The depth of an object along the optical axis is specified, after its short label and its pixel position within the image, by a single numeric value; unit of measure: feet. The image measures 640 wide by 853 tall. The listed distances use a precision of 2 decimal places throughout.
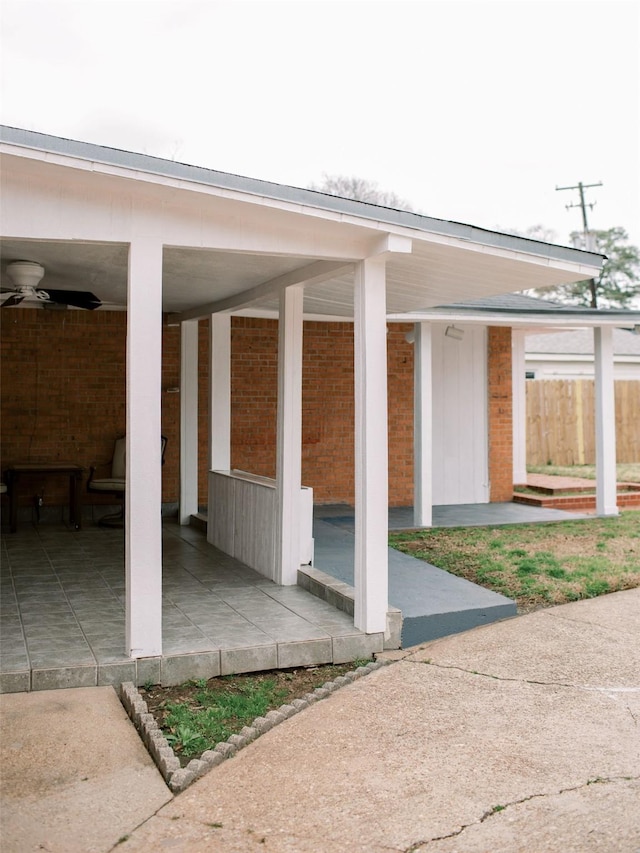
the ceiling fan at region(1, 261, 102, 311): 18.72
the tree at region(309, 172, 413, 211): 110.83
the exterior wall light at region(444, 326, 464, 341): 36.07
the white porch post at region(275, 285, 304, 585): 21.17
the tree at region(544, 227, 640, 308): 126.62
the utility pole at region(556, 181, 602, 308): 109.50
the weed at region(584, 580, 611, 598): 22.31
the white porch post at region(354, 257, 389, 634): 17.15
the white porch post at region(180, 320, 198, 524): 30.78
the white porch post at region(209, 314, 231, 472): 27.14
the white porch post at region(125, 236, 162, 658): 15.08
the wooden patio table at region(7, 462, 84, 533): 28.37
